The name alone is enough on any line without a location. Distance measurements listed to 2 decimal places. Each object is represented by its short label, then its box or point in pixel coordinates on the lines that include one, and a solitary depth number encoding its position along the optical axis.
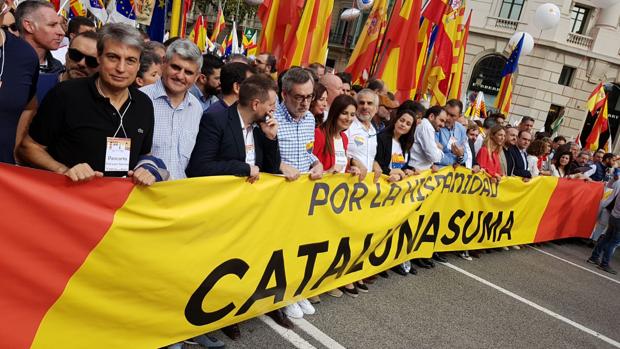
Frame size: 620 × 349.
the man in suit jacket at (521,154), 7.01
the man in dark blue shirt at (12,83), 2.17
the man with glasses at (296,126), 3.43
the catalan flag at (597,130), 13.23
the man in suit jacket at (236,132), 2.91
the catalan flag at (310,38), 6.78
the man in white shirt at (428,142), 5.38
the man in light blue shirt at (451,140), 5.95
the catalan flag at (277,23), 6.90
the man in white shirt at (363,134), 4.47
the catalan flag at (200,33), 13.47
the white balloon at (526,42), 16.45
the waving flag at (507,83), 12.30
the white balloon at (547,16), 17.17
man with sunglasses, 3.02
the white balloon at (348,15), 15.14
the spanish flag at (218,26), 16.02
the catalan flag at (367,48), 8.03
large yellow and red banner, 2.15
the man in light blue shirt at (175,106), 2.84
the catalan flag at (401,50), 7.50
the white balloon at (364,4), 18.64
